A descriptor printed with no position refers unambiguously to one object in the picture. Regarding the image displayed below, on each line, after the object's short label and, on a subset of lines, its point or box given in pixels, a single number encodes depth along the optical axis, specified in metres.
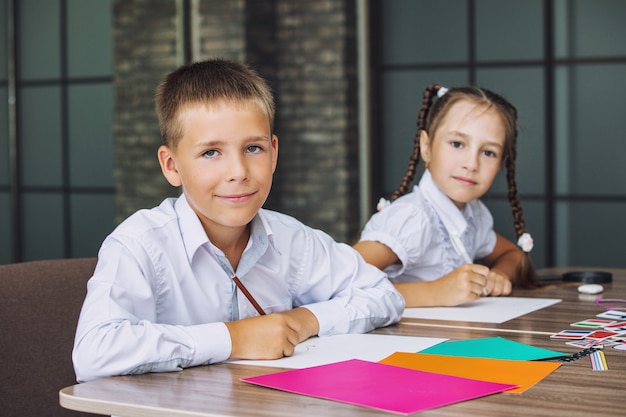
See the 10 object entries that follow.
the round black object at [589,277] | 2.38
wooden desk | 1.40
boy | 1.60
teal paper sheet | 1.63
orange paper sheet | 1.51
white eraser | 2.20
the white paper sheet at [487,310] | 1.94
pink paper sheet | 1.43
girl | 2.31
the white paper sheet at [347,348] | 1.62
